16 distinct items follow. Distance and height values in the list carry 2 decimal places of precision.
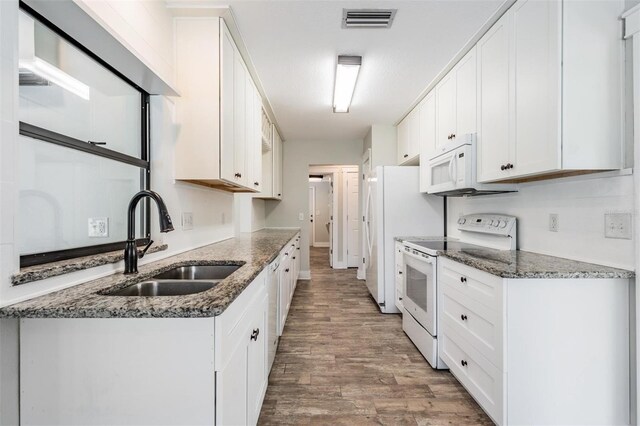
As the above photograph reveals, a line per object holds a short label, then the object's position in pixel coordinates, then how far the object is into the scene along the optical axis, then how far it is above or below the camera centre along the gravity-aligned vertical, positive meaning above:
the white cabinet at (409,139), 3.52 +0.94
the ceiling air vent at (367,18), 1.93 +1.29
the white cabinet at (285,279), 2.60 -0.67
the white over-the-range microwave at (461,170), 2.28 +0.35
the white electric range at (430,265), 2.26 -0.44
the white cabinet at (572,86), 1.48 +0.65
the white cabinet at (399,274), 3.14 -0.68
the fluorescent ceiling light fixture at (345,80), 2.50 +1.27
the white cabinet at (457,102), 2.34 +0.96
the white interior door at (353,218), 6.46 -0.11
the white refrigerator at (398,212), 3.49 +0.01
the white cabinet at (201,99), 1.93 +0.74
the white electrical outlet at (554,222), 1.85 -0.06
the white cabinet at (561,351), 1.44 -0.68
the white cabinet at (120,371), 0.92 -0.49
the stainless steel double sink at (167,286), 1.31 -0.34
